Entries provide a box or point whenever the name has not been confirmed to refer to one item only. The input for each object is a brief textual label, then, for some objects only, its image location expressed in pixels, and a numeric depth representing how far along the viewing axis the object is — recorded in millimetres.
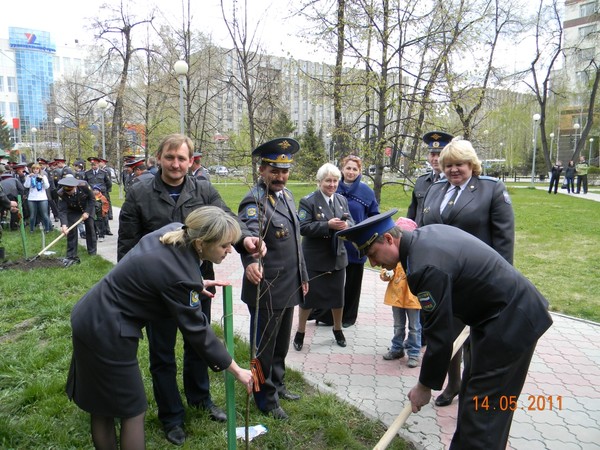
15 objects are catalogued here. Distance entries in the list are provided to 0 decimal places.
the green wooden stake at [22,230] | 8751
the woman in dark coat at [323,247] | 4434
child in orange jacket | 4195
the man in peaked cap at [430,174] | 4460
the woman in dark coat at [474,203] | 3180
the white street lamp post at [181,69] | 10495
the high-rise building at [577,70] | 27109
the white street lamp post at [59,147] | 32694
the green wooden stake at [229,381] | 2371
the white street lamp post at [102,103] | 19062
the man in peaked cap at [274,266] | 3270
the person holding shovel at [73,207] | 8312
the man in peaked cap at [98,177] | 12562
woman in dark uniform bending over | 2162
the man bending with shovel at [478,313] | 2062
